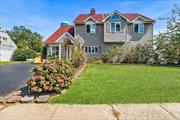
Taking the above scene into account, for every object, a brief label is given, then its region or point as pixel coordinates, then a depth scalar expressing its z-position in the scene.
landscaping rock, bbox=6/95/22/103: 3.87
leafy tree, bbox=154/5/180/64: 14.11
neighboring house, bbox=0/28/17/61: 23.17
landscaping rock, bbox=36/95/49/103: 3.88
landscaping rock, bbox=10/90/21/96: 4.35
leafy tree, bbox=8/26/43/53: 36.37
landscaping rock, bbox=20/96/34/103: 3.89
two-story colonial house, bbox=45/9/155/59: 15.71
